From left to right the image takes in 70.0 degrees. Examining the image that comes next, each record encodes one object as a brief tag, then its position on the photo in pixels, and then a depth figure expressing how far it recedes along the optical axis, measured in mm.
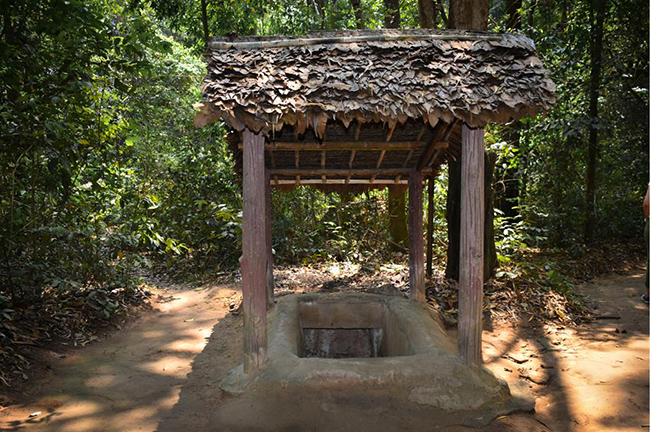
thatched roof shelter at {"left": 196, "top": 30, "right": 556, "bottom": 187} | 3895
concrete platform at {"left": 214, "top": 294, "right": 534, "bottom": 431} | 3736
